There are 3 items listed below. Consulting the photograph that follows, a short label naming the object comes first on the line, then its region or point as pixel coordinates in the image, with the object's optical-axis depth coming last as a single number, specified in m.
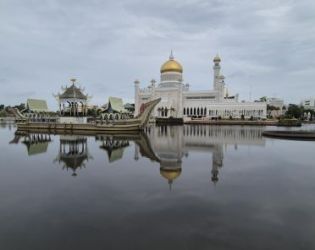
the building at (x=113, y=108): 37.50
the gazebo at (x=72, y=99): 33.84
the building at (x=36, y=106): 46.94
